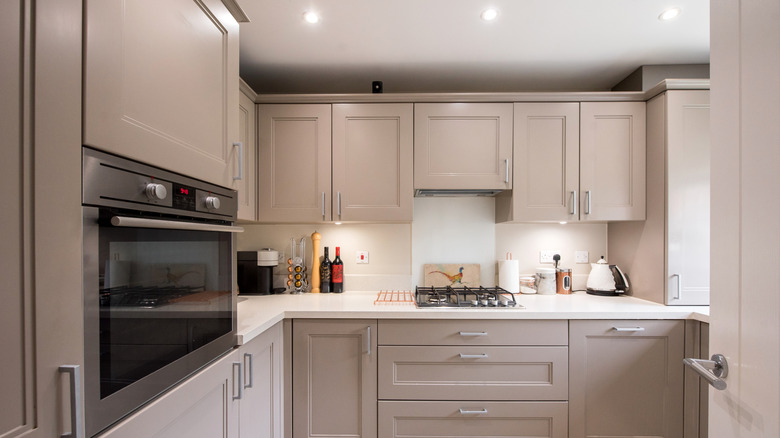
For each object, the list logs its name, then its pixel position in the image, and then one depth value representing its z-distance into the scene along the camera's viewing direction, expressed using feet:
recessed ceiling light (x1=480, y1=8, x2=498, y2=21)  5.46
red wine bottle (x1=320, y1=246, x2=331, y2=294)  7.83
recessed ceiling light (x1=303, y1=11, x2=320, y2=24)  5.55
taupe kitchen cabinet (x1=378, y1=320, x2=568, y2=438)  6.00
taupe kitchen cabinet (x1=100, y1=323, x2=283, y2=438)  2.77
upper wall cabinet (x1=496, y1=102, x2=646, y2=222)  7.06
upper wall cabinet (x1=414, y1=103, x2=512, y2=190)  7.14
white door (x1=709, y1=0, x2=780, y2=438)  2.18
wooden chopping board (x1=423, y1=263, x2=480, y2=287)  8.18
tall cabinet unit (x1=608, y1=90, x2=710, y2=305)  6.37
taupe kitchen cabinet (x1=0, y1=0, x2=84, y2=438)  1.71
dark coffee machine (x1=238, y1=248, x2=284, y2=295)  7.69
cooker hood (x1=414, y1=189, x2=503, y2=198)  7.59
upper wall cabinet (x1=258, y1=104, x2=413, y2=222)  7.15
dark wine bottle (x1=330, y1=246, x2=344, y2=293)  7.85
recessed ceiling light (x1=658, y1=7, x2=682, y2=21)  5.49
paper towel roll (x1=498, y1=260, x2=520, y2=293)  7.72
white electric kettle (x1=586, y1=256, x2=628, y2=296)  7.45
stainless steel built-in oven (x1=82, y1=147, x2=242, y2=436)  2.24
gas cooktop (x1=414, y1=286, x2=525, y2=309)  6.40
